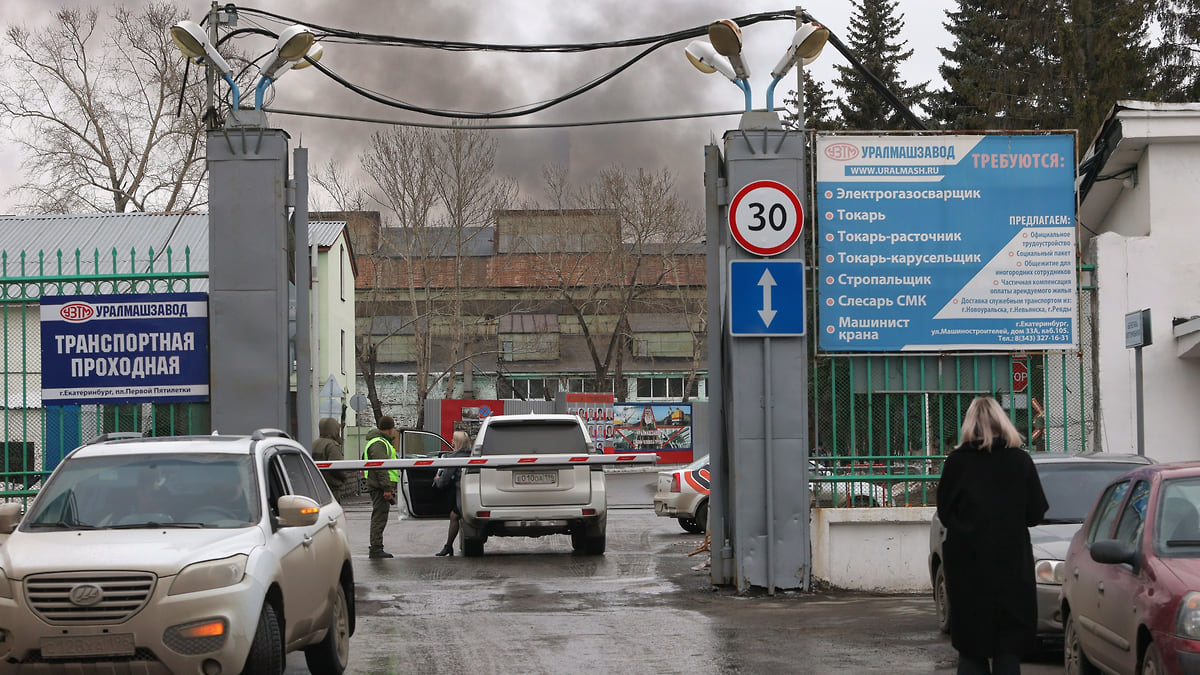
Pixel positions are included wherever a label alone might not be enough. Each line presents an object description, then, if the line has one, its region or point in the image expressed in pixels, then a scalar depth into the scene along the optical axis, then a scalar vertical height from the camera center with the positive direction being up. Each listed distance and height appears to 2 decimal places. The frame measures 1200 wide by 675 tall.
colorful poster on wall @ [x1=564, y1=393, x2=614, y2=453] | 55.91 -2.47
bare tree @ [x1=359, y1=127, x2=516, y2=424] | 53.66 +5.27
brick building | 56.97 +2.36
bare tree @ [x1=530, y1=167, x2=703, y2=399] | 60.78 +4.50
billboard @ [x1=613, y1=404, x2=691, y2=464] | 58.03 -3.16
